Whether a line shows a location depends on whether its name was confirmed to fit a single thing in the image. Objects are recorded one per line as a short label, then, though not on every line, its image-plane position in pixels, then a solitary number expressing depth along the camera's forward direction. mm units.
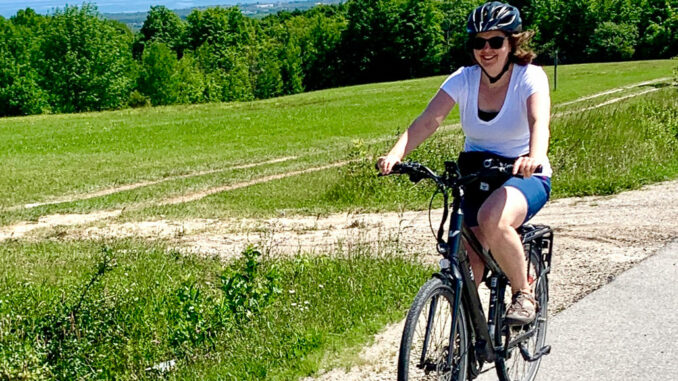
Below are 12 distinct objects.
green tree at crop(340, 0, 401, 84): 94938
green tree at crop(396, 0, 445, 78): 94250
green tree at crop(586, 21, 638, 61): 81188
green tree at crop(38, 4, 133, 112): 88562
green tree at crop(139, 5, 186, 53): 122500
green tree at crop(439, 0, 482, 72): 94250
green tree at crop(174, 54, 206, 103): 100350
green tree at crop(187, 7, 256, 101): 108875
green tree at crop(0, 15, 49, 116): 85938
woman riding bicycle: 4438
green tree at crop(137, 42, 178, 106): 98750
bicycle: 4172
